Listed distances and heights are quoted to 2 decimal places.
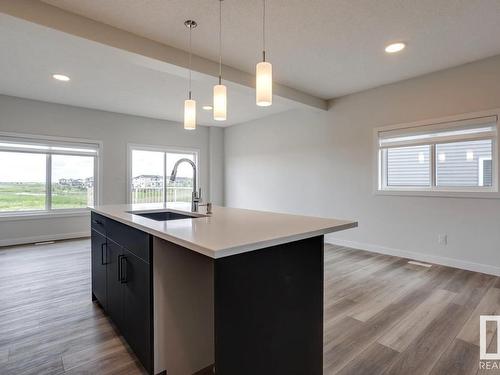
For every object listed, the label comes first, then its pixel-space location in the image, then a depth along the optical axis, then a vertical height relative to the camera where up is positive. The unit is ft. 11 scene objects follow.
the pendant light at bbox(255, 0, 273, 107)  5.96 +2.26
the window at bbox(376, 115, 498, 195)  10.82 +1.29
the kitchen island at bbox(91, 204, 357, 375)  3.81 -1.86
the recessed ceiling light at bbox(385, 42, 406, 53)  9.42 +4.91
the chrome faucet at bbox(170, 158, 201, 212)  7.86 -0.33
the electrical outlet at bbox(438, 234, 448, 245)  11.73 -2.33
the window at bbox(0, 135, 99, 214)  15.44 +0.61
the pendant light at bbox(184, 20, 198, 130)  7.81 +2.05
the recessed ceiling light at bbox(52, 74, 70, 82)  12.03 +4.85
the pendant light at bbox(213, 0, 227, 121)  6.79 +2.11
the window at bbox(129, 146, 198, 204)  19.74 +0.66
